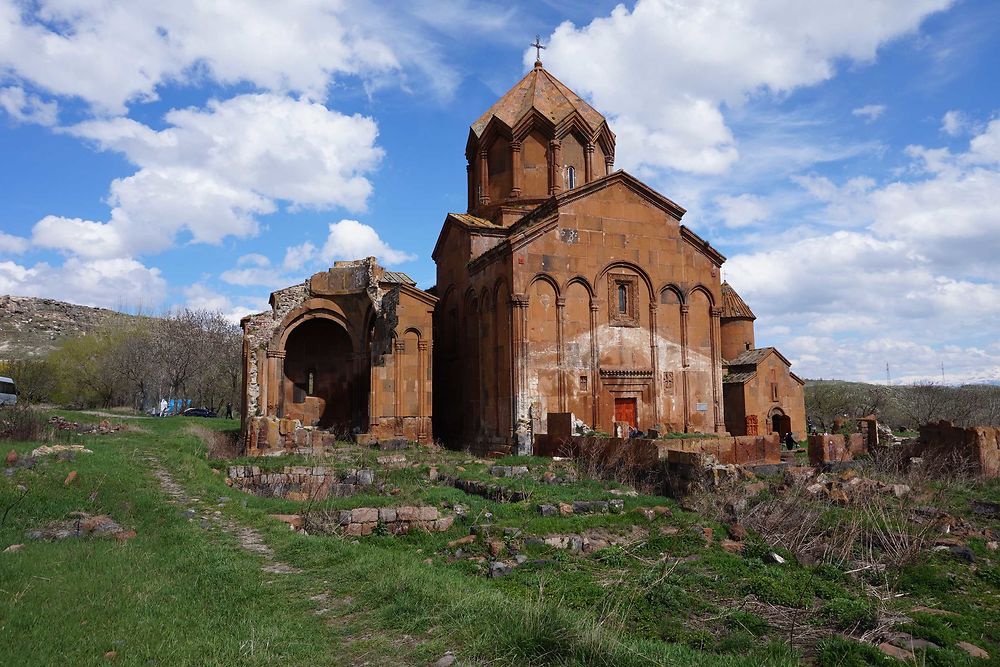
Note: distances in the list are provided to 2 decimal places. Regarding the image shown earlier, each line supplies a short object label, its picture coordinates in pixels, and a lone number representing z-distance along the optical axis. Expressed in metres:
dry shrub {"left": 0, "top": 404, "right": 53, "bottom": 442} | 13.87
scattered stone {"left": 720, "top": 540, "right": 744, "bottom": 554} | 7.37
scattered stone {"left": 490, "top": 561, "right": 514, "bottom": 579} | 6.53
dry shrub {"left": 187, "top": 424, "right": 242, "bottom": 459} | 16.64
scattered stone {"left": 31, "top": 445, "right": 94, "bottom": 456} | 11.38
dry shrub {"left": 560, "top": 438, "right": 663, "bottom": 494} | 11.41
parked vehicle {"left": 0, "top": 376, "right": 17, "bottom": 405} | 28.05
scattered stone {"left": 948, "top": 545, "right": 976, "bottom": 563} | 7.07
